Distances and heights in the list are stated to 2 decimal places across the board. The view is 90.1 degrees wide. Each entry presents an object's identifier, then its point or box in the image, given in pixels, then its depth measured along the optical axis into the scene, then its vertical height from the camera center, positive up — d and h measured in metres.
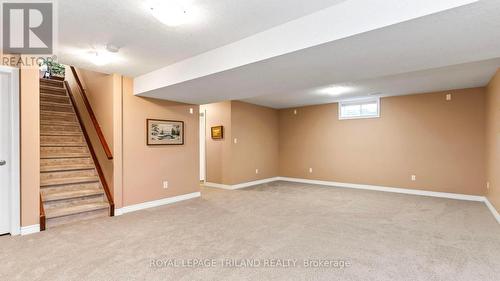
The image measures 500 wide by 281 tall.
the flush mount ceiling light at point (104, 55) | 2.95 +1.08
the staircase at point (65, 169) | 3.63 -0.47
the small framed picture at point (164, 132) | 4.54 +0.15
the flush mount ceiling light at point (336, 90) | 5.02 +1.04
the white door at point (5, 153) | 3.07 -0.16
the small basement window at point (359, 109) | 6.22 +0.78
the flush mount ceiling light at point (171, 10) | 1.95 +1.04
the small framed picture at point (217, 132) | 6.43 +0.19
